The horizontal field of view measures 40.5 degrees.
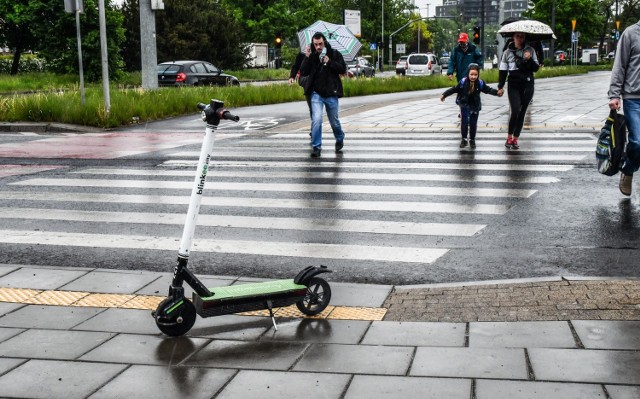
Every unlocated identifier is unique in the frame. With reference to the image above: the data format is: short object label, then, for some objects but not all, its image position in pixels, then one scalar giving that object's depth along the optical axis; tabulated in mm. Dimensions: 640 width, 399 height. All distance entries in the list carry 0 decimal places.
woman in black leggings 12953
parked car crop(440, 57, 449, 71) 96125
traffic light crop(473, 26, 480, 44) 43250
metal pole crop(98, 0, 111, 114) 19225
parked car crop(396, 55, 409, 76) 68425
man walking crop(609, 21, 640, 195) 8016
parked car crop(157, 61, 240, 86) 31766
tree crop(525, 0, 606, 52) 84562
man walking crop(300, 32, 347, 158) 12977
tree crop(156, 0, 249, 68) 53375
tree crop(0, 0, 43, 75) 48469
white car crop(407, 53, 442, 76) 53500
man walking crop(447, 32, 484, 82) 18000
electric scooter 4512
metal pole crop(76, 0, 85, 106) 18458
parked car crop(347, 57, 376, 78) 53719
